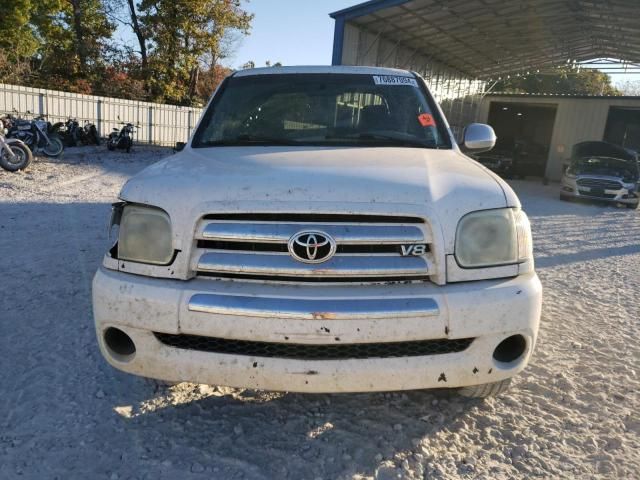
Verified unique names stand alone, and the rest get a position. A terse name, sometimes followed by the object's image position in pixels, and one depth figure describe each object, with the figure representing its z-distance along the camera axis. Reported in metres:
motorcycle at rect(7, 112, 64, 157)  12.96
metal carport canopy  16.42
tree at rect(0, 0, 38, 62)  24.88
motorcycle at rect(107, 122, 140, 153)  16.31
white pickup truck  2.05
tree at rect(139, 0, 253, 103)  24.92
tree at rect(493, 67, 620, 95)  45.06
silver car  13.10
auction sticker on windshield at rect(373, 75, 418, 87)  3.68
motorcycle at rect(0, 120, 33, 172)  10.12
